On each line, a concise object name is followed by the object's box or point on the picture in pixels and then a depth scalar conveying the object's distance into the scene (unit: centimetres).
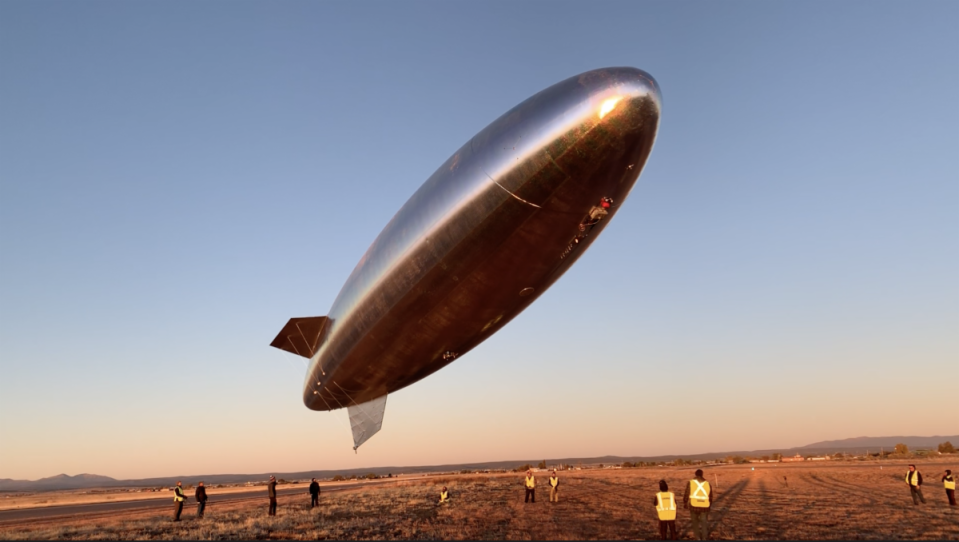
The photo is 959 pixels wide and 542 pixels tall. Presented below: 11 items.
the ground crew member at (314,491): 2425
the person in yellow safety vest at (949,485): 1956
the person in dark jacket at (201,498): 2207
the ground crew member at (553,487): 2295
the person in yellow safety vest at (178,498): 2077
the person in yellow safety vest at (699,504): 1159
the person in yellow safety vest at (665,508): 1130
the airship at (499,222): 1161
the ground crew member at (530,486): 2259
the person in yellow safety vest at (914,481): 1939
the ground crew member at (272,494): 2172
